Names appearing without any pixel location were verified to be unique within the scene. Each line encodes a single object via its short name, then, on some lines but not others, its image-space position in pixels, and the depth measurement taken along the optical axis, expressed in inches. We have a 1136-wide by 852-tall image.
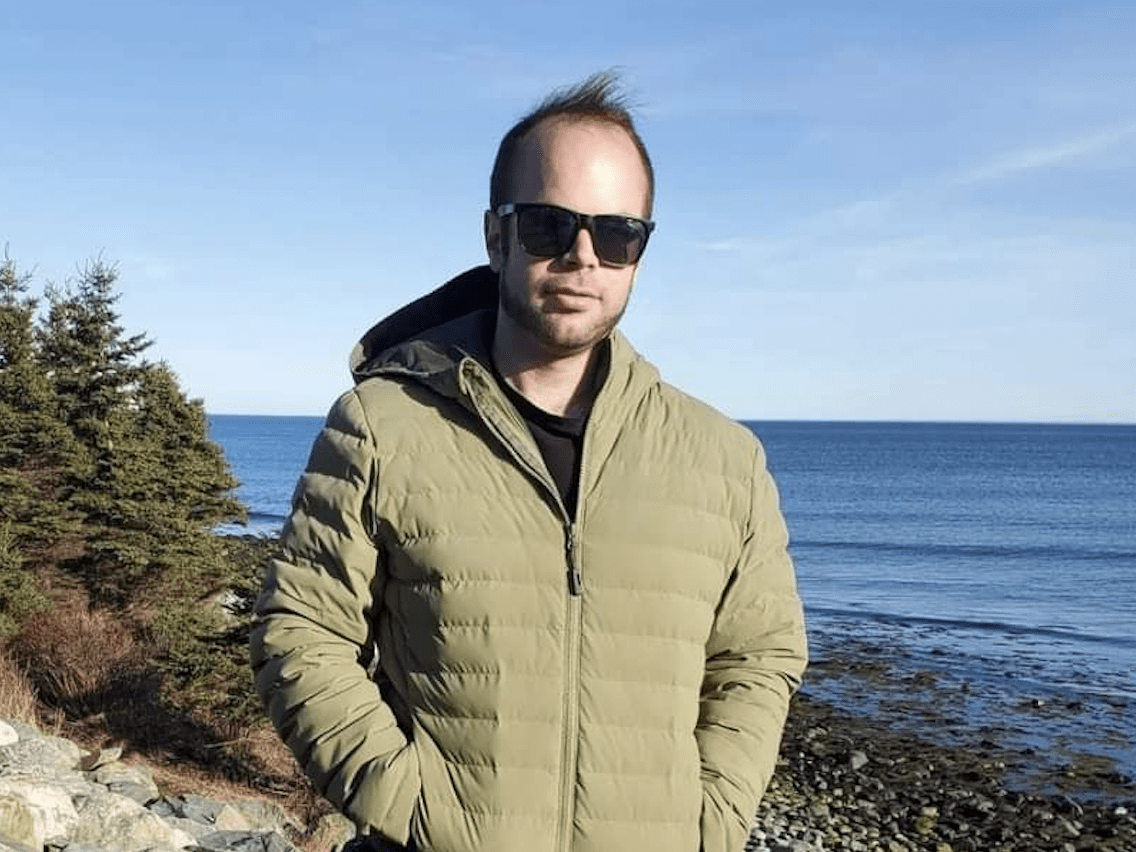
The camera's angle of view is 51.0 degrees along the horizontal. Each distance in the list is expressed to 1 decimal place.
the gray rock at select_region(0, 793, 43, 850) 248.8
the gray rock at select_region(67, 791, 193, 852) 280.7
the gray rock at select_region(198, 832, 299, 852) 308.7
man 90.7
